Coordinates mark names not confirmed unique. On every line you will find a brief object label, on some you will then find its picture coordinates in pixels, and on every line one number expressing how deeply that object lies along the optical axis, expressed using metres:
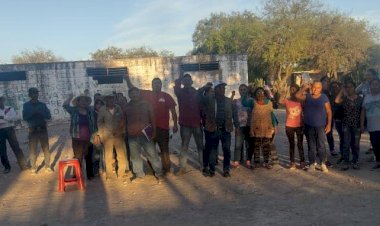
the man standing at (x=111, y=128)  7.43
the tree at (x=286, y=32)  28.97
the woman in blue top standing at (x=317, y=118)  7.21
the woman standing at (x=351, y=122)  7.36
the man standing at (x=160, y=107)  7.46
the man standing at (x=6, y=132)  8.95
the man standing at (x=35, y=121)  8.62
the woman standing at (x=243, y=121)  7.94
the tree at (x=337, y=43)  29.36
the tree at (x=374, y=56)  32.25
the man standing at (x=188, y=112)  7.42
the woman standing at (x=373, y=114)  7.12
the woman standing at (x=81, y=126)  7.67
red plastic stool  7.20
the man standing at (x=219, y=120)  7.36
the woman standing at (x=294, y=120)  7.45
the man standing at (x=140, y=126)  7.19
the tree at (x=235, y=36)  34.12
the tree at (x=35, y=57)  48.49
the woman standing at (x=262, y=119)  7.51
